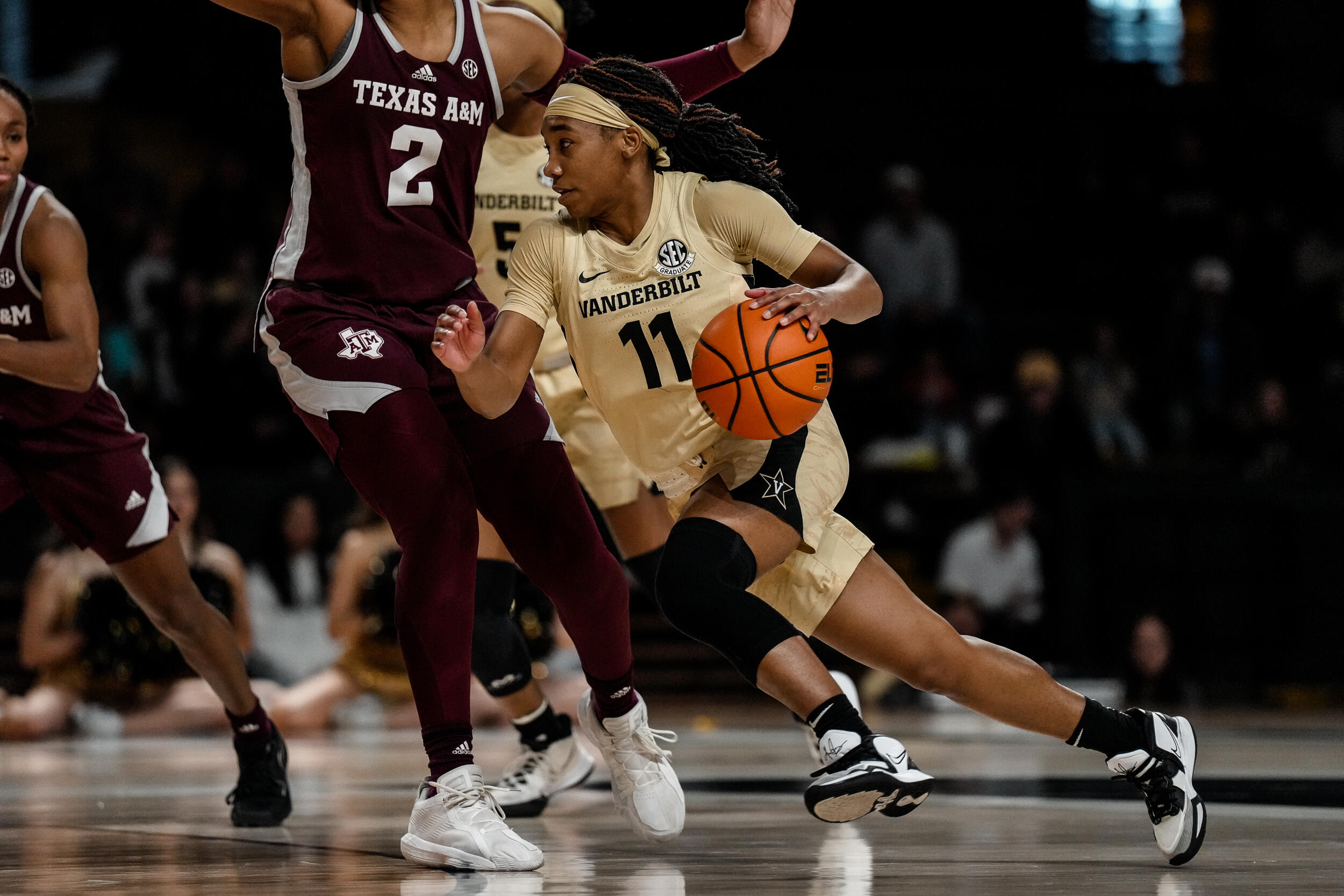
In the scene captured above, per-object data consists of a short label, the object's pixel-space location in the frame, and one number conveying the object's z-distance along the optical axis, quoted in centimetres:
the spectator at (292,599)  1798
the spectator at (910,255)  2391
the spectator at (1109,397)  2154
